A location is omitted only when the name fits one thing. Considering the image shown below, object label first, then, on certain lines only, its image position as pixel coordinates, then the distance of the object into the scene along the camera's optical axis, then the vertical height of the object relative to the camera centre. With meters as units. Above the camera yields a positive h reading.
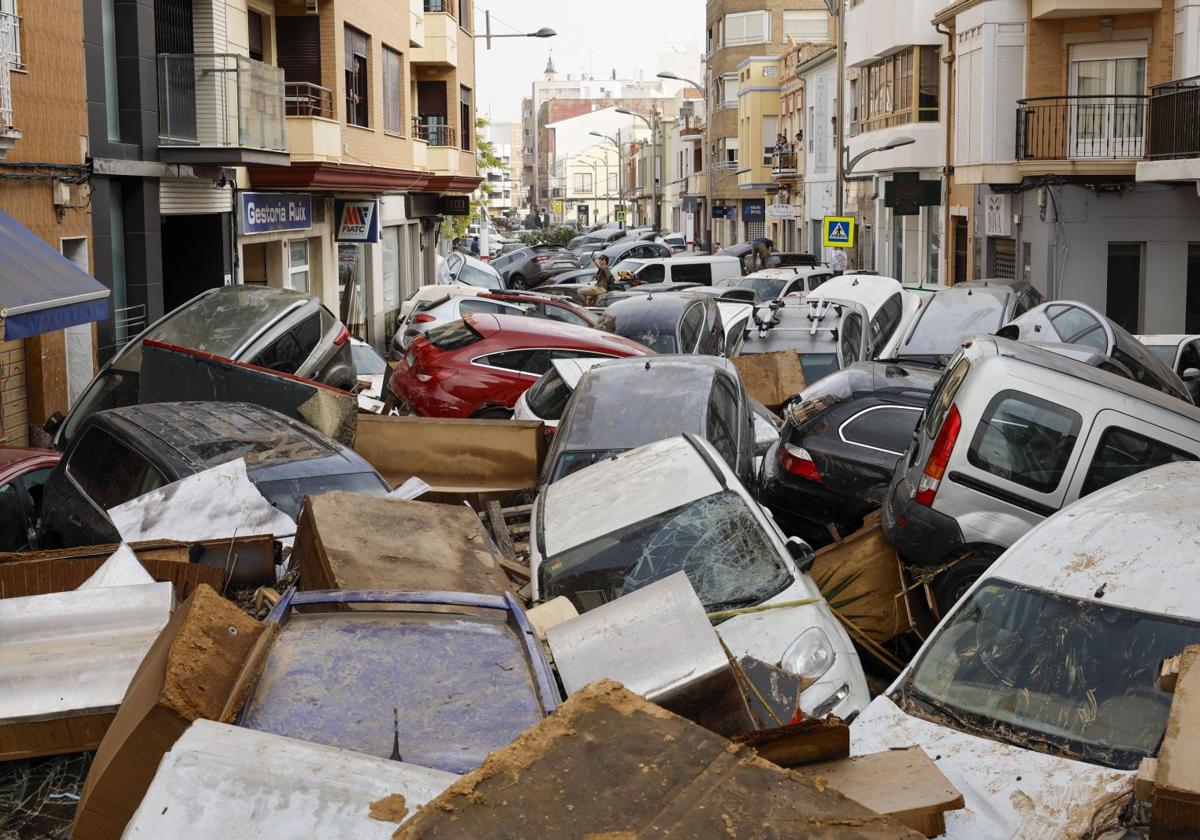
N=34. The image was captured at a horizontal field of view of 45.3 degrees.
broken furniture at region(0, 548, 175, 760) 5.14 -1.58
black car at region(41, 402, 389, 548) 8.69 -1.33
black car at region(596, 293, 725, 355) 18.11 -1.03
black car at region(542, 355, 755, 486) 9.63 -1.18
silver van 7.86 -1.17
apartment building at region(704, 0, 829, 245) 64.25 +7.62
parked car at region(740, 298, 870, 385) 16.39 -1.07
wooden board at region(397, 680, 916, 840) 3.33 -1.31
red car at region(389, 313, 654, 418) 14.34 -1.16
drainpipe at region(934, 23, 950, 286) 33.22 +1.43
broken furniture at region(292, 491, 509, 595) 6.40 -1.43
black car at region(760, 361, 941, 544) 9.88 -1.49
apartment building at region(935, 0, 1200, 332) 25.89 +1.72
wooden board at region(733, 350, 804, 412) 15.15 -1.39
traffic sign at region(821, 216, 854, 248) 30.12 +0.23
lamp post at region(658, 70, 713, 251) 50.90 +1.54
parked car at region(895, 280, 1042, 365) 15.64 -0.89
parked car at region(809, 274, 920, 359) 19.34 -0.82
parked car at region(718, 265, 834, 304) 28.25 -0.78
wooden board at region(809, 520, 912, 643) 7.92 -1.91
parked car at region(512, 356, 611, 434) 12.27 -1.28
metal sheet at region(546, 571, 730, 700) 4.80 -1.39
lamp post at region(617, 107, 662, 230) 88.56 +4.29
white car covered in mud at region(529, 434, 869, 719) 6.34 -1.53
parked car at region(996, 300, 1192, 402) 12.81 -0.93
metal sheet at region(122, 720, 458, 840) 3.50 -1.35
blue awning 11.12 -0.32
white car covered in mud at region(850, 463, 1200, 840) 4.62 -1.57
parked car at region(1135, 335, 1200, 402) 15.16 -1.30
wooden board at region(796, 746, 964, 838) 4.11 -1.59
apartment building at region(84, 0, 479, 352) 17.62 +1.51
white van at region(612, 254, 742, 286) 34.34 -0.63
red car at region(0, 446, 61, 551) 8.93 -1.53
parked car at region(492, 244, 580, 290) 44.59 -0.71
